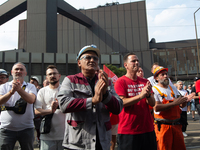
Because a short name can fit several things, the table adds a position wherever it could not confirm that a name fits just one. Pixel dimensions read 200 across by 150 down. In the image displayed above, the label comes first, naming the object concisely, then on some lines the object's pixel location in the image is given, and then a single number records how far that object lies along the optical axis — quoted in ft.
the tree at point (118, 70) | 106.22
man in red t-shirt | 8.77
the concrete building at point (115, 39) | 125.49
